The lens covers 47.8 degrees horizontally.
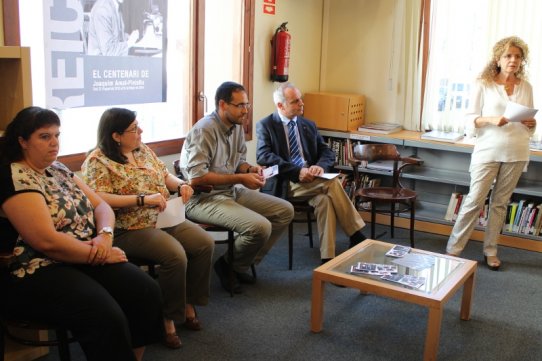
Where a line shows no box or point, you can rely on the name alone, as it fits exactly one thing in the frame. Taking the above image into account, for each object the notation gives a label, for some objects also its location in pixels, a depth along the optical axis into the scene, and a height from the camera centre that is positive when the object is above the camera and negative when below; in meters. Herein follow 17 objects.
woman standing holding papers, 3.72 -0.31
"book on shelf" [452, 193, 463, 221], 4.67 -1.00
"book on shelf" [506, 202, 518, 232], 4.43 -1.00
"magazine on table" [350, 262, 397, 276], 2.88 -0.93
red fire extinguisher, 4.70 +0.12
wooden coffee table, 2.63 -0.95
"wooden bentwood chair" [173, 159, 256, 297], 3.23 -0.87
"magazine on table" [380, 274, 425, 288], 2.76 -0.94
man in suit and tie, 3.80 -0.61
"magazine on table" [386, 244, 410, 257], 3.20 -0.94
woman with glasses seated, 2.69 -0.61
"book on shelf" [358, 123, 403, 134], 4.93 -0.45
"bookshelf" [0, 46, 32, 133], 2.49 -0.09
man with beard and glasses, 3.29 -0.68
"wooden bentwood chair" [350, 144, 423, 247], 4.08 -0.81
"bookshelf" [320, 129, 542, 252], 4.46 -0.79
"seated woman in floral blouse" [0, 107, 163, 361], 2.10 -0.72
